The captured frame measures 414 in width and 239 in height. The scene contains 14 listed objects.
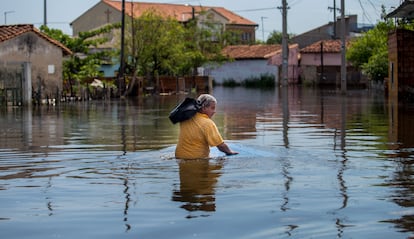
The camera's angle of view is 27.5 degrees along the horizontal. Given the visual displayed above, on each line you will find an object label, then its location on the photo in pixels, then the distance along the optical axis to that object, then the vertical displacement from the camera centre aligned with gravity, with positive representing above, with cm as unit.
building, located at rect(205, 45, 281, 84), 9519 +194
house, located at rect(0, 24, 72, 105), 3966 +102
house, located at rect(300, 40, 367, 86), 8912 +197
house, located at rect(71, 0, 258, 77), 9261 +816
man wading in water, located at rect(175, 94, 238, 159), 1293 -81
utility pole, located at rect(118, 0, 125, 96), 5288 +86
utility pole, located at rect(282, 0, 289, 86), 6131 +261
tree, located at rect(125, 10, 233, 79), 5947 +268
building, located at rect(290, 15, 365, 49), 11200 +616
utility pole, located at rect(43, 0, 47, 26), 8527 +739
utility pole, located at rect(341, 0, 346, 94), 5006 +164
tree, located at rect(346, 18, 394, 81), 5780 +227
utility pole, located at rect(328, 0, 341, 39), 9872 +836
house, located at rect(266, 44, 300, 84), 9456 +227
